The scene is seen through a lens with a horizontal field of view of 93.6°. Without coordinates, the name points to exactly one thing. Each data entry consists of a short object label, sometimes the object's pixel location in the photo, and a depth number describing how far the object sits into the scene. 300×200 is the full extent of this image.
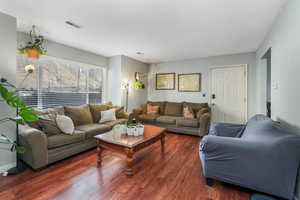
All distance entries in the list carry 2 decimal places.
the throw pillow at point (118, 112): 4.08
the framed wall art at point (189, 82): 4.89
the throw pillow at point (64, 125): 2.59
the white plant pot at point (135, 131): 2.46
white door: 4.27
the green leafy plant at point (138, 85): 5.08
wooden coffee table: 2.05
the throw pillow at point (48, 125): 2.42
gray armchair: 1.43
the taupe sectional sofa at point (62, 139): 2.10
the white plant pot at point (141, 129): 2.51
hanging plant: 2.55
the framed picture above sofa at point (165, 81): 5.37
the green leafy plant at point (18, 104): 1.47
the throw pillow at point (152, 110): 4.86
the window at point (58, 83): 3.02
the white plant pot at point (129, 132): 2.48
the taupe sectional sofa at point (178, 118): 3.86
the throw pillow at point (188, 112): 4.32
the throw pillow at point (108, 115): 3.60
